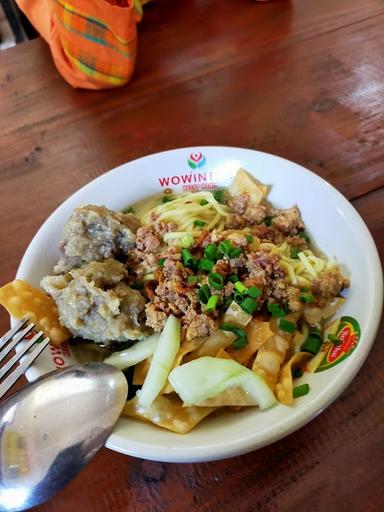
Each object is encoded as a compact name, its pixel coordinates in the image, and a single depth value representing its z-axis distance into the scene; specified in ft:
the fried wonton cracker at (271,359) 0.71
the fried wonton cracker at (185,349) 0.71
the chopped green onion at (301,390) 0.67
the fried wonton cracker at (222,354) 0.73
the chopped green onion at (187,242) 0.86
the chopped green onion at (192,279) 0.79
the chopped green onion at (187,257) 0.82
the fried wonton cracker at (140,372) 0.75
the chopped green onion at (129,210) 1.02
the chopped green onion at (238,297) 0.77
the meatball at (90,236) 0.85
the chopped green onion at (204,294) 0.77
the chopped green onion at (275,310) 0.77
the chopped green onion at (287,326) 0.76
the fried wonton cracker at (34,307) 0.76
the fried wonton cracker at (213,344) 0.75
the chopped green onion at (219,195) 1.01
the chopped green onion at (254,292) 0.75
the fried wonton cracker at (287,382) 0.66
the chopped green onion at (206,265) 0.81
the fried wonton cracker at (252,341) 0.75
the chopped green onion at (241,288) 0.76
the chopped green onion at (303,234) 0.92
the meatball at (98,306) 0.75
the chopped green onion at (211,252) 0.82
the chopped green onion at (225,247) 0.81
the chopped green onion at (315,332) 0.78
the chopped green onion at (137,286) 0.86
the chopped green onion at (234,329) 0.75
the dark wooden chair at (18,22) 1.79
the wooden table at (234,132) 0.69
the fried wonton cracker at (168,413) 0.67
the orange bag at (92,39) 1.28
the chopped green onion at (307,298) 0.79
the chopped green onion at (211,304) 0.75
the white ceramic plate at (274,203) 0.62
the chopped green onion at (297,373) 0.72
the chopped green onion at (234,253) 0.81
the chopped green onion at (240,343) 0.74
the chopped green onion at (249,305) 0.75
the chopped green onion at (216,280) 0.77
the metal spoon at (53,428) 0.58
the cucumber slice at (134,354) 0.75
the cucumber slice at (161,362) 0.70
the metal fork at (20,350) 0.68
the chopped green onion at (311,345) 0.75
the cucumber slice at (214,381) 0.67
